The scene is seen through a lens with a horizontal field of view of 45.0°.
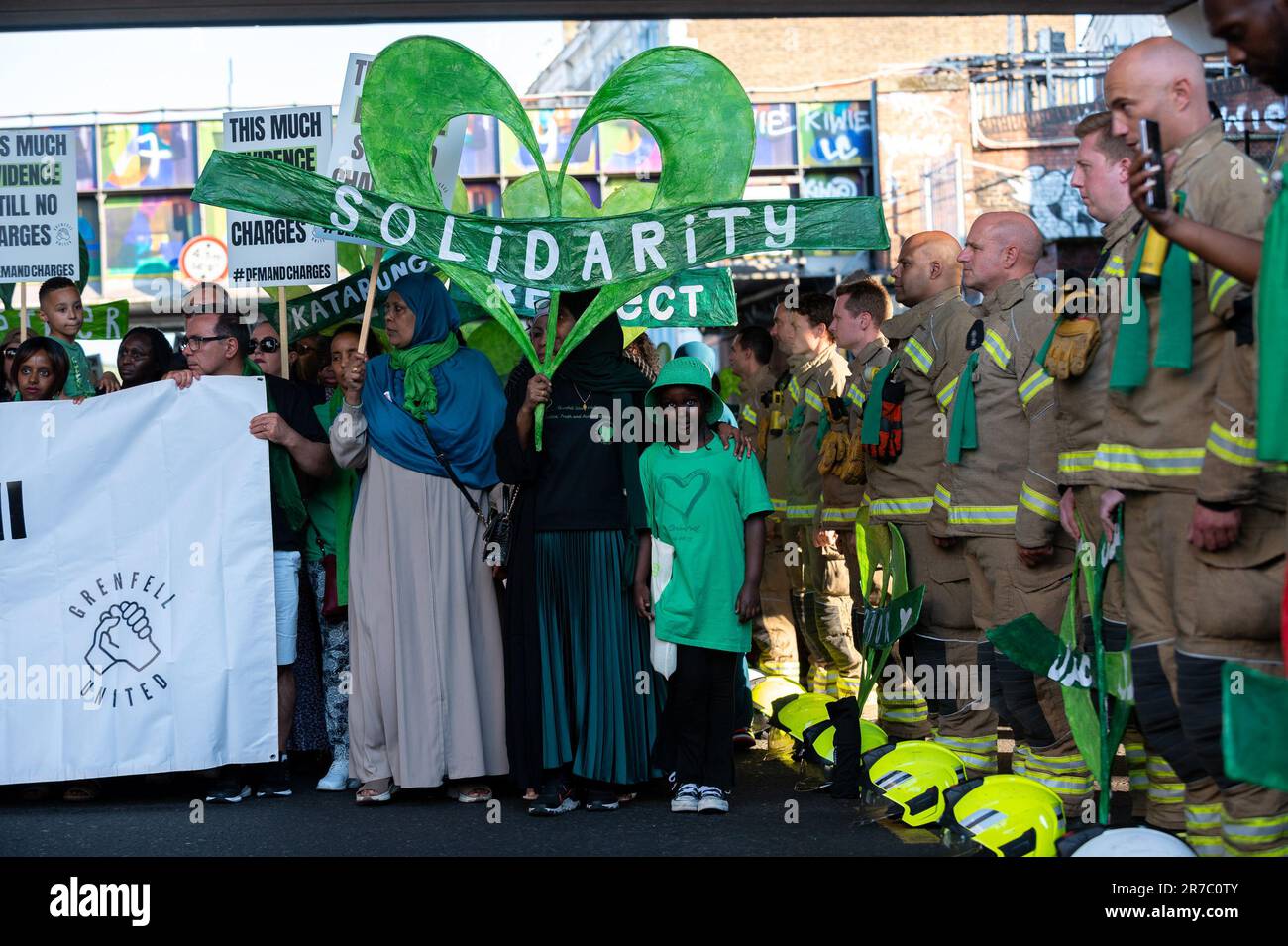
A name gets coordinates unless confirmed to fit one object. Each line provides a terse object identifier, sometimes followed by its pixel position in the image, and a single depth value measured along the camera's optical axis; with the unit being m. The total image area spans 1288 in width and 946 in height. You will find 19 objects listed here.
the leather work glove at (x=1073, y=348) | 5.71
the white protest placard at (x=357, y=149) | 8.06
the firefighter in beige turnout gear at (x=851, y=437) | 8.76
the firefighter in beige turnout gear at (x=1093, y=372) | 5.69
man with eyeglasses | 7.69
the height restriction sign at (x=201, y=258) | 28.02
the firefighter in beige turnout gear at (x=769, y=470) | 10.91
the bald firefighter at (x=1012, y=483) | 6.46
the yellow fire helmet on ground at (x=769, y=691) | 9.53
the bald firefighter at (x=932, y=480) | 7.30
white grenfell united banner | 7.43
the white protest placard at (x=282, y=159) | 8.57
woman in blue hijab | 7.36
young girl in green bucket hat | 6.96
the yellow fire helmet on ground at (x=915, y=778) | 6.34
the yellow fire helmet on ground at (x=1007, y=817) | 5.54
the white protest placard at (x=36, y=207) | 8.88
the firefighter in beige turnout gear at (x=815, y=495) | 9.70
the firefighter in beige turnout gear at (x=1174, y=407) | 4.70
